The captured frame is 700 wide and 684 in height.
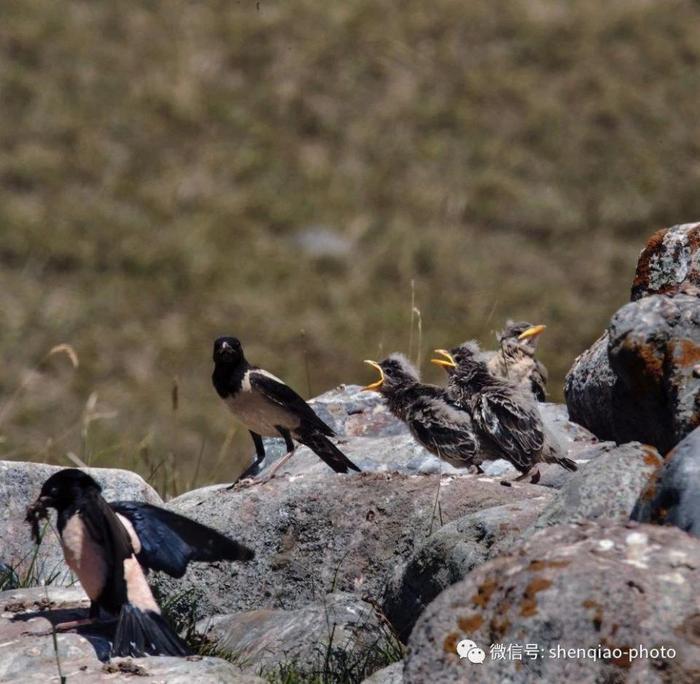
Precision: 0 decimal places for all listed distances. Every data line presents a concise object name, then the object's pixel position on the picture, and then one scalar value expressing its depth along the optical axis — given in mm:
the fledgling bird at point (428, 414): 16781
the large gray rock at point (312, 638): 12437
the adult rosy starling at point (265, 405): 17406
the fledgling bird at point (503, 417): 16078
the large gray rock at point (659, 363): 12609
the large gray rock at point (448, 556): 12586
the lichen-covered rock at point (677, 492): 10570
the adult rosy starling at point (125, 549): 12344
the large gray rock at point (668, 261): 15305
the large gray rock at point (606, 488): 11711
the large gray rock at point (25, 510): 15203
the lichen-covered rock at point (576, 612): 9406
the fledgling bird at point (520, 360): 20047
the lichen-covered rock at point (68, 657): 11586
